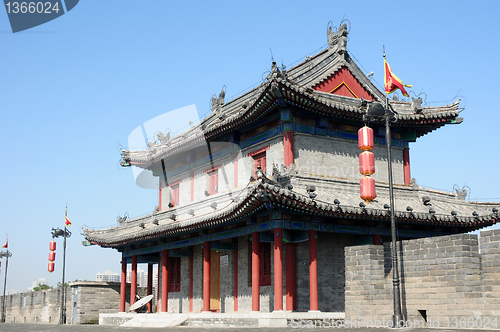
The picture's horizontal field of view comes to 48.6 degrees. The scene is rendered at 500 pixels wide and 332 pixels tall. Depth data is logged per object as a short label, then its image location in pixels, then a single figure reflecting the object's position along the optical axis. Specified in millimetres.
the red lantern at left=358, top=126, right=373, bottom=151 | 19469
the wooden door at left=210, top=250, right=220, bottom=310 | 26734
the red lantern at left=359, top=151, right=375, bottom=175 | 19500
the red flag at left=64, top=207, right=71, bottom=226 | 37812
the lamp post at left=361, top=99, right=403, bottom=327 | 16109
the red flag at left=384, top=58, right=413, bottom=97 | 21766
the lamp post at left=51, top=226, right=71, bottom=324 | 36375
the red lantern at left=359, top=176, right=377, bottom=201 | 19797
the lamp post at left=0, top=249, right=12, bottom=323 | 50275
